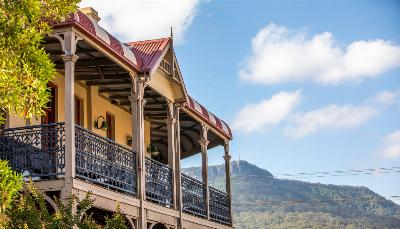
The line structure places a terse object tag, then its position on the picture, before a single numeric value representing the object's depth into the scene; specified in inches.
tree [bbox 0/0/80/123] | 389.4
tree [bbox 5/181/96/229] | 482.6
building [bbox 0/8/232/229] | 611.2
